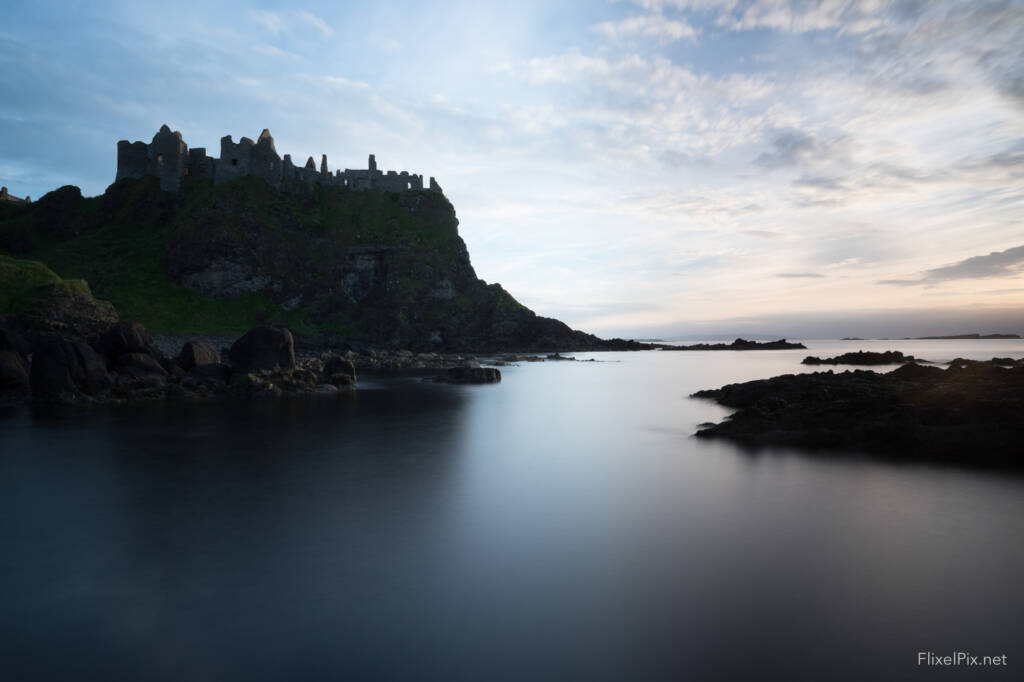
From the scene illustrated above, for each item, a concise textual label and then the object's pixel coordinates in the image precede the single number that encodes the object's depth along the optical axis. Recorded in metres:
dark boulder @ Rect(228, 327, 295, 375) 41.25
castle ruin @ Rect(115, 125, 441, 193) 119.38
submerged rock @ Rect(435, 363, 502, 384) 51.28
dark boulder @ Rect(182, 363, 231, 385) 37.00
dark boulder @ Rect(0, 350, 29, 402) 31.17
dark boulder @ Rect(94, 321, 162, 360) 36.97
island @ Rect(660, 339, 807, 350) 154.32
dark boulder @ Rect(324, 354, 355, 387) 43.58
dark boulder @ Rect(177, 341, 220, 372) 40.16
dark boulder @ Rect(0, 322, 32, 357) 34.56
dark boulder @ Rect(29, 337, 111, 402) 31.19
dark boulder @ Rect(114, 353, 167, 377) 35.41
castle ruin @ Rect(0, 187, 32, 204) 129.48
